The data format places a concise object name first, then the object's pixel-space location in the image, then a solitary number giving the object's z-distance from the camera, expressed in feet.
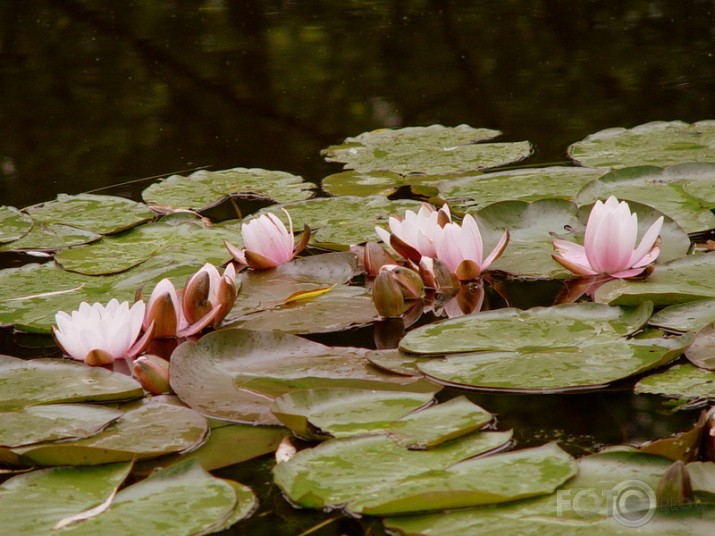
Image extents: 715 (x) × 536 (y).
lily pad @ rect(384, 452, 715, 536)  7.50
